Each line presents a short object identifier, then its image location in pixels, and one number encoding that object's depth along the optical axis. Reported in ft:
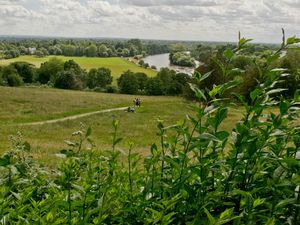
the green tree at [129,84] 325.83
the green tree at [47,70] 379.35
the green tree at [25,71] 365.44
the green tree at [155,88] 321.93
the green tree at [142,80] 341.41
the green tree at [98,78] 379.14
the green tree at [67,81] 321.93
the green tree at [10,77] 319.47
